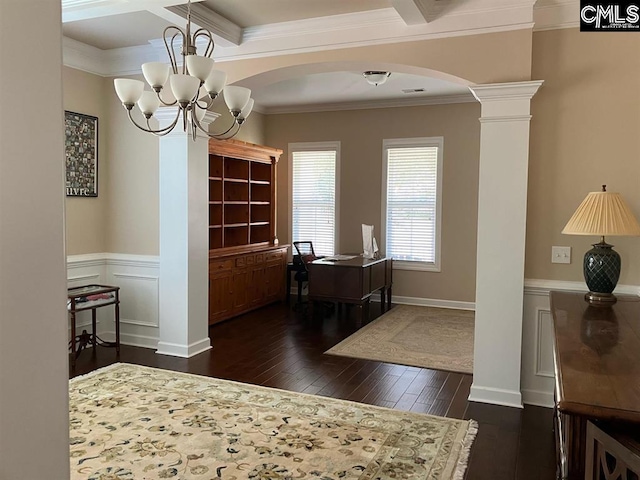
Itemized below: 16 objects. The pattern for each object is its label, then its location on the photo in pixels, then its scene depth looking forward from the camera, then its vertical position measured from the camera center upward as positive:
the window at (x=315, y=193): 8.05 +0.28
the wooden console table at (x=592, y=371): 1.56 -0.56
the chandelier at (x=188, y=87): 3.05 +0.76
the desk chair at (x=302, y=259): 7.45 -0.70
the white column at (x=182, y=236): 4.80 -0.25
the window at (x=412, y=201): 7.43 +0.16
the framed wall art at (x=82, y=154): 4.91 +0.52
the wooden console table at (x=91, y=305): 4.54 -0.88
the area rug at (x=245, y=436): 2.78 -1.38
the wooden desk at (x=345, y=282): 6.37 -0.88
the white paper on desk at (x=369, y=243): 7.25 -0.44
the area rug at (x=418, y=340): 4.92 -1.38
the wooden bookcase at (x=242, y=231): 6.39 -0.29
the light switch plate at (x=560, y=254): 3.72 -0.29
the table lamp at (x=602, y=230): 3.11 -0.09
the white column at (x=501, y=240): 3.66 -0.20
